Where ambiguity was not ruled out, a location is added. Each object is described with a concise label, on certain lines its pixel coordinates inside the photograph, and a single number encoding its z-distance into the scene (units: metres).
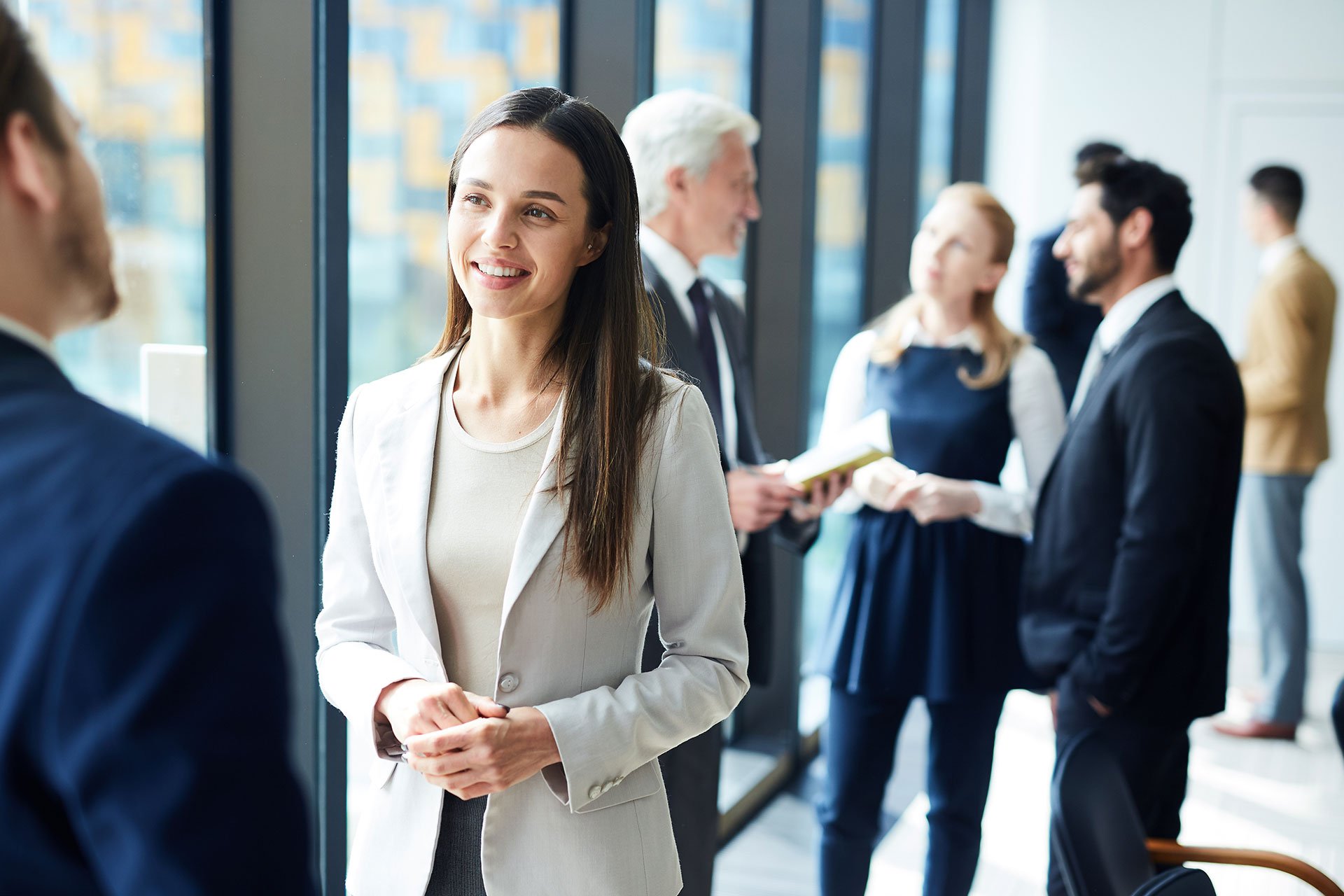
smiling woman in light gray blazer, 1.42
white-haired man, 2.29
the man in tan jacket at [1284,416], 5.26
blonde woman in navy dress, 2.86
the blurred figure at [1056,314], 4.15
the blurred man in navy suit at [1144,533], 2.39
